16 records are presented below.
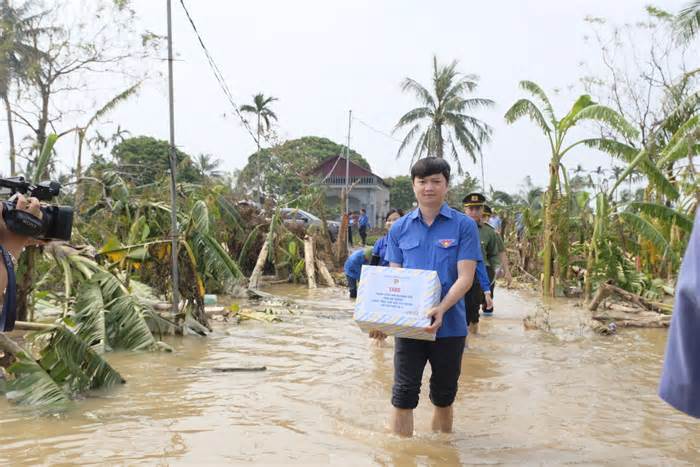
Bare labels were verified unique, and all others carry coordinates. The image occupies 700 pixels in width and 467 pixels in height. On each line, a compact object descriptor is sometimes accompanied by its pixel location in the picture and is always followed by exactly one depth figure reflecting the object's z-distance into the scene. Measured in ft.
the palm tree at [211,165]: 178.81
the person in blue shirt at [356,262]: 25.82
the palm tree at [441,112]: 110.93
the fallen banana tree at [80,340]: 16.55
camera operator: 10.13
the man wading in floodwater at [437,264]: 13.66
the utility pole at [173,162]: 24.66
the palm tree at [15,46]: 80.79
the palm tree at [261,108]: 122.96
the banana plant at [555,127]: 41.11
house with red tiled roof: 165.48
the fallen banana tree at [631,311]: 32.83
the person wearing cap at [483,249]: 25.07
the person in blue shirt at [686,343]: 3.94
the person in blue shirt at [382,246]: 16.15
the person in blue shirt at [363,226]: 86.48
